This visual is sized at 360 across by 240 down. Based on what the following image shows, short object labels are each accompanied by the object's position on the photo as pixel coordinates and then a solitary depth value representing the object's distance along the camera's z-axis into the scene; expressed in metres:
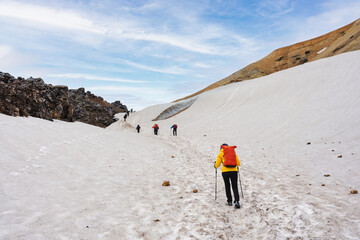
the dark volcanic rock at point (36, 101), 13.49
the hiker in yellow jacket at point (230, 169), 6.50
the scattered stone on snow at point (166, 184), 8.52
